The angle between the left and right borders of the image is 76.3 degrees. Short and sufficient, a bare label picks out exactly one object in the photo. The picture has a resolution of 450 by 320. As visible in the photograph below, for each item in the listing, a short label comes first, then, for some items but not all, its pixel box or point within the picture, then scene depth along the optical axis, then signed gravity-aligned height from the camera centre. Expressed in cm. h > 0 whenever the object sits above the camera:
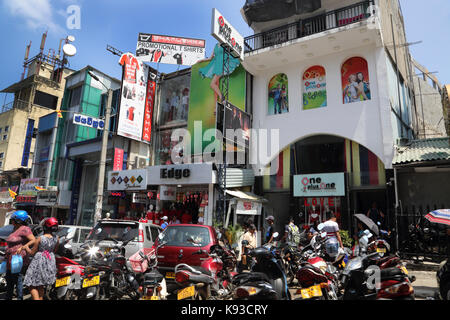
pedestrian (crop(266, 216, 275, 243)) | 1100 -82
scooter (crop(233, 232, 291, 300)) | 384 -102
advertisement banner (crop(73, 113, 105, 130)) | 1382 +407
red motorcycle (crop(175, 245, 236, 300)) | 422 -117
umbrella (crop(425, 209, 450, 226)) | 542 -1
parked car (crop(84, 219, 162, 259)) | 731 -67
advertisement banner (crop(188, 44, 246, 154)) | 1688 +724
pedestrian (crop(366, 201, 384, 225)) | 1286 -2
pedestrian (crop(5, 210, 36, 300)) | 477 -69
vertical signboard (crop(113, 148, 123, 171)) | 1903 +311
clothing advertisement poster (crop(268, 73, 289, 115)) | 1593 +646
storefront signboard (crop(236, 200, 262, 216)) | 1337 +13
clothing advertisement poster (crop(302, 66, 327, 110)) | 1490 +647
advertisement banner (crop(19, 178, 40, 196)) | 2512 +155
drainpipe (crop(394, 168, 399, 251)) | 1095 +37
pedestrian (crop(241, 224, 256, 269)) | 918 -92
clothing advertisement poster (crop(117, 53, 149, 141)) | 1803 +705
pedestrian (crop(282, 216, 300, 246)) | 1012 -81
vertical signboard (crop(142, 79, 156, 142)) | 1970 +658
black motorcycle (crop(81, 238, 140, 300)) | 519 -129
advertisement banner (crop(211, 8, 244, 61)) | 1327 +858
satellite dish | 2313 +1264
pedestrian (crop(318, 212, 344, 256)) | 754 -66
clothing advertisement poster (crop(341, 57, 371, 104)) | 1390 +650
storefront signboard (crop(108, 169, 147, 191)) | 1584 +153
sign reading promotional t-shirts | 2092 +1164
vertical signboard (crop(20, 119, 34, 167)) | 2845 +591
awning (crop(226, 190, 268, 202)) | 1346 +69
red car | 659 -88
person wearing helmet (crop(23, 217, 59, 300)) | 445 -94
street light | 1232 +138
